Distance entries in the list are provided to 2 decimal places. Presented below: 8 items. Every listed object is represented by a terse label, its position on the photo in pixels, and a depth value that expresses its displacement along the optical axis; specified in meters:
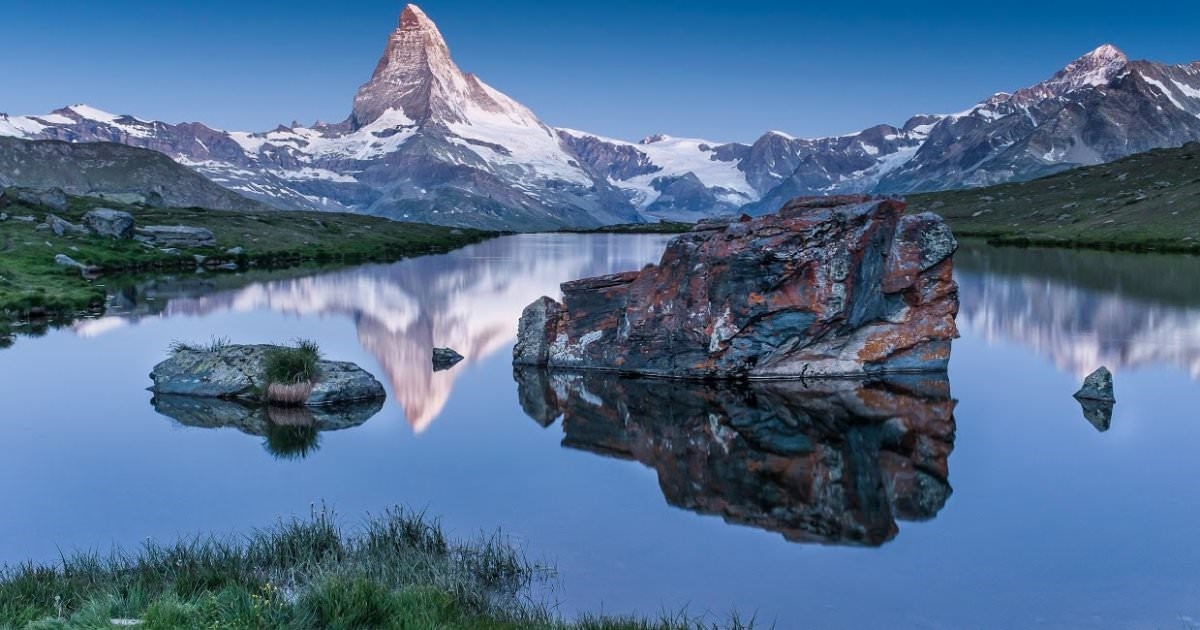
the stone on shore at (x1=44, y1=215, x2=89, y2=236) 94.87
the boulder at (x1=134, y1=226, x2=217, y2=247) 106.56
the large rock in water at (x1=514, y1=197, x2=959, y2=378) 35.16
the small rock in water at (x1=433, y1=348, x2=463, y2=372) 39.66
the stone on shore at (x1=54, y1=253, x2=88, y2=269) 78.62
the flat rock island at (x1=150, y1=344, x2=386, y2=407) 31.28
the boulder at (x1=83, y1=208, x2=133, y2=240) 99.62
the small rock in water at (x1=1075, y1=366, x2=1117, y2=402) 31.17
